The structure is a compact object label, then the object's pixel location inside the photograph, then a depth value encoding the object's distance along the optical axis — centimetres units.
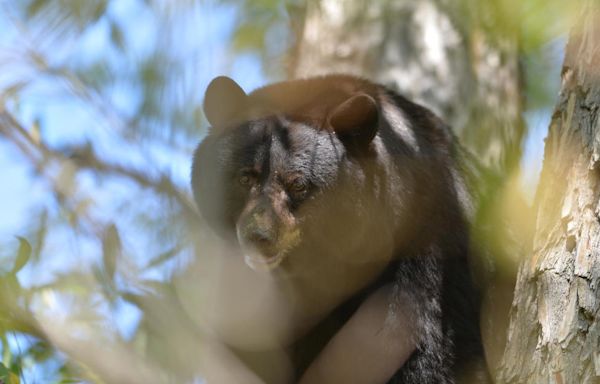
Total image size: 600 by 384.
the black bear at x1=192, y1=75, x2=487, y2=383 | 1155
